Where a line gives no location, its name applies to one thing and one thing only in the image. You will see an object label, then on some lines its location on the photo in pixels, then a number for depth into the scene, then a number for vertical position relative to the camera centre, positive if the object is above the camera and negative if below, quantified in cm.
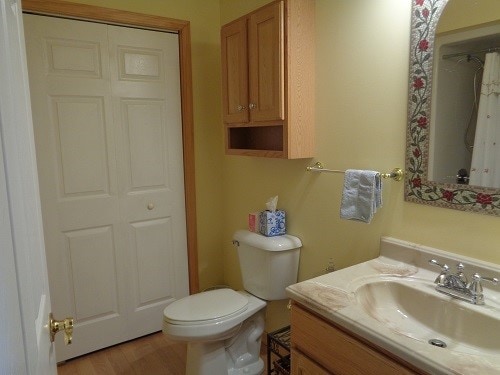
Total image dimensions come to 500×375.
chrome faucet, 109 -46
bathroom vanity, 89 -51
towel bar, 140 -16
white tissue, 195 -36
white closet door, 199 -20
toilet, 171 -82
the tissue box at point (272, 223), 193 -45
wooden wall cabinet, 162 +29
